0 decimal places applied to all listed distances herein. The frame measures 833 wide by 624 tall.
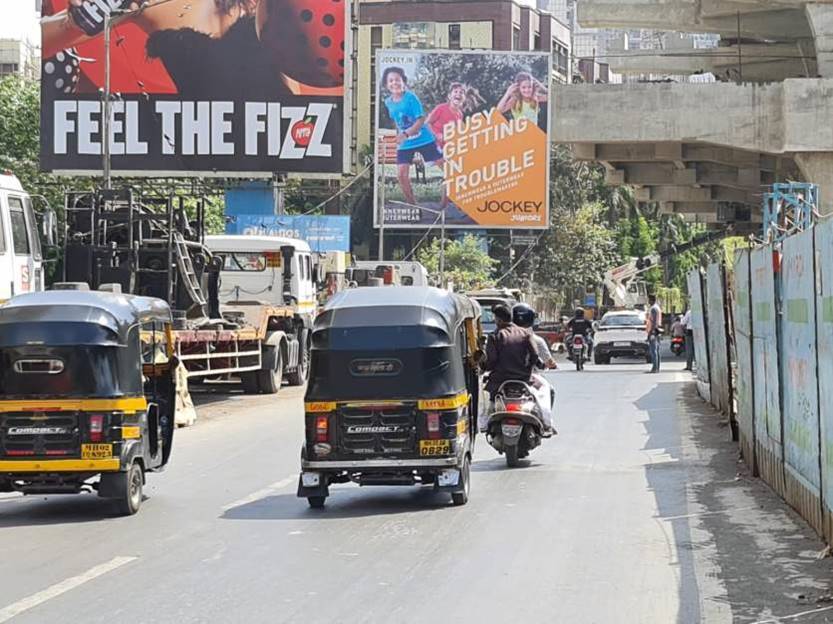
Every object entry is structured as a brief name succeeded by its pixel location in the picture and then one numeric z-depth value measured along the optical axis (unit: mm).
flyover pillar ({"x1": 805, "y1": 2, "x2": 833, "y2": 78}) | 37500
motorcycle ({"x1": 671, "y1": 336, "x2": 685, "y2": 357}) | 49219
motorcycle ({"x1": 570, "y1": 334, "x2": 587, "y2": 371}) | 38938
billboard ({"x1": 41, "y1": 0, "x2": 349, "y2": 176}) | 46688
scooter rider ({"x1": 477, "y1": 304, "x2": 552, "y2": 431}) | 16141
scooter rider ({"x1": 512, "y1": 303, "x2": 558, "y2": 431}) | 16328
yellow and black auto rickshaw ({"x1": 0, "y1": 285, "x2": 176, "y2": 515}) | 12547
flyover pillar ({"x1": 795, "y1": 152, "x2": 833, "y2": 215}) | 38562
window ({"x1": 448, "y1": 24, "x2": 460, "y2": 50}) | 103250
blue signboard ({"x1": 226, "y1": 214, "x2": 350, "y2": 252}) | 50281
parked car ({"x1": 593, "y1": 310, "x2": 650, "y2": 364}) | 43750
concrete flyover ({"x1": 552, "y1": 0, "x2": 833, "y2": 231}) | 38438
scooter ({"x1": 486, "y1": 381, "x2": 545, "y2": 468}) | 16031
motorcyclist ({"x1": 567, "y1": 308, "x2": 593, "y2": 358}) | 40250
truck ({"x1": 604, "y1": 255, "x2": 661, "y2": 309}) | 69625
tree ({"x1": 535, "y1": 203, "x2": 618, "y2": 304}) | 80562
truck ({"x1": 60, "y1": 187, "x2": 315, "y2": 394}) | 24875
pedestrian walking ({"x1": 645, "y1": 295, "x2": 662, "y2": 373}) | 36719
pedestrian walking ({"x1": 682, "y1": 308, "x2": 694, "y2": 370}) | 37912
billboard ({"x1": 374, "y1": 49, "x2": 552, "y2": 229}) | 56344
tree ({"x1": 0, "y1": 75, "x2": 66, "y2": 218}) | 55562
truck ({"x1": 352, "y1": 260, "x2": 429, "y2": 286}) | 44375
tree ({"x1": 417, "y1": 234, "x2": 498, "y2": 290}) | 75562
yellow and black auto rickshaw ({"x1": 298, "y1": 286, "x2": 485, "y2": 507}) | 13164
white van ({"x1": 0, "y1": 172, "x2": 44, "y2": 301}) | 19781
